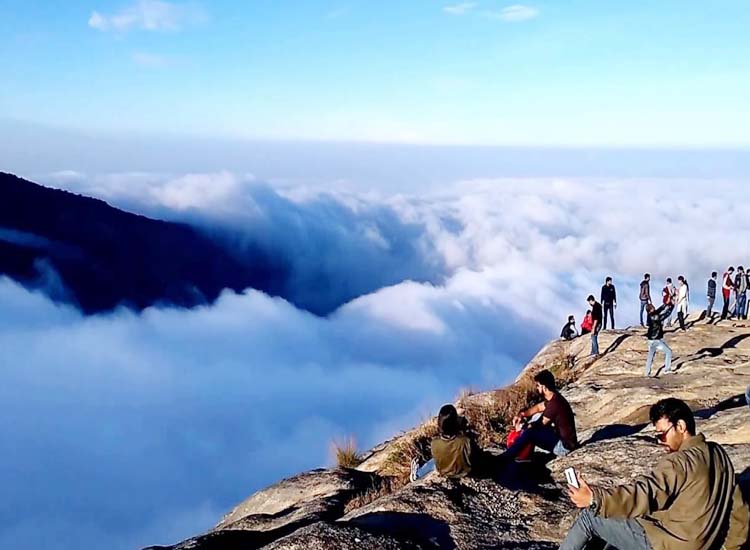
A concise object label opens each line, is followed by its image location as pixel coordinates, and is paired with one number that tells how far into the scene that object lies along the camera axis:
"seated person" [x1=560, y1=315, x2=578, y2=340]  23.84
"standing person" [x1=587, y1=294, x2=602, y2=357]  19.17
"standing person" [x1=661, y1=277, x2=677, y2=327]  20.88
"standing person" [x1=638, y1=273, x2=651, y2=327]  21.52
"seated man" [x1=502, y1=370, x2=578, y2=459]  8.48
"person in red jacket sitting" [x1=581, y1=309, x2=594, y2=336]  21.29
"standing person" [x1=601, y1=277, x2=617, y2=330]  22.23
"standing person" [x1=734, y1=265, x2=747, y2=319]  22.19
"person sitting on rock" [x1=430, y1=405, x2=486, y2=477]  7.61
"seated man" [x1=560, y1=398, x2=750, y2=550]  4.27
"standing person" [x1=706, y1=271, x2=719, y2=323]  22.14
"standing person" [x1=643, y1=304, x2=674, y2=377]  15.10
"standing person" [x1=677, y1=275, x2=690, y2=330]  20.77
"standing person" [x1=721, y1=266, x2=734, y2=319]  22.34
